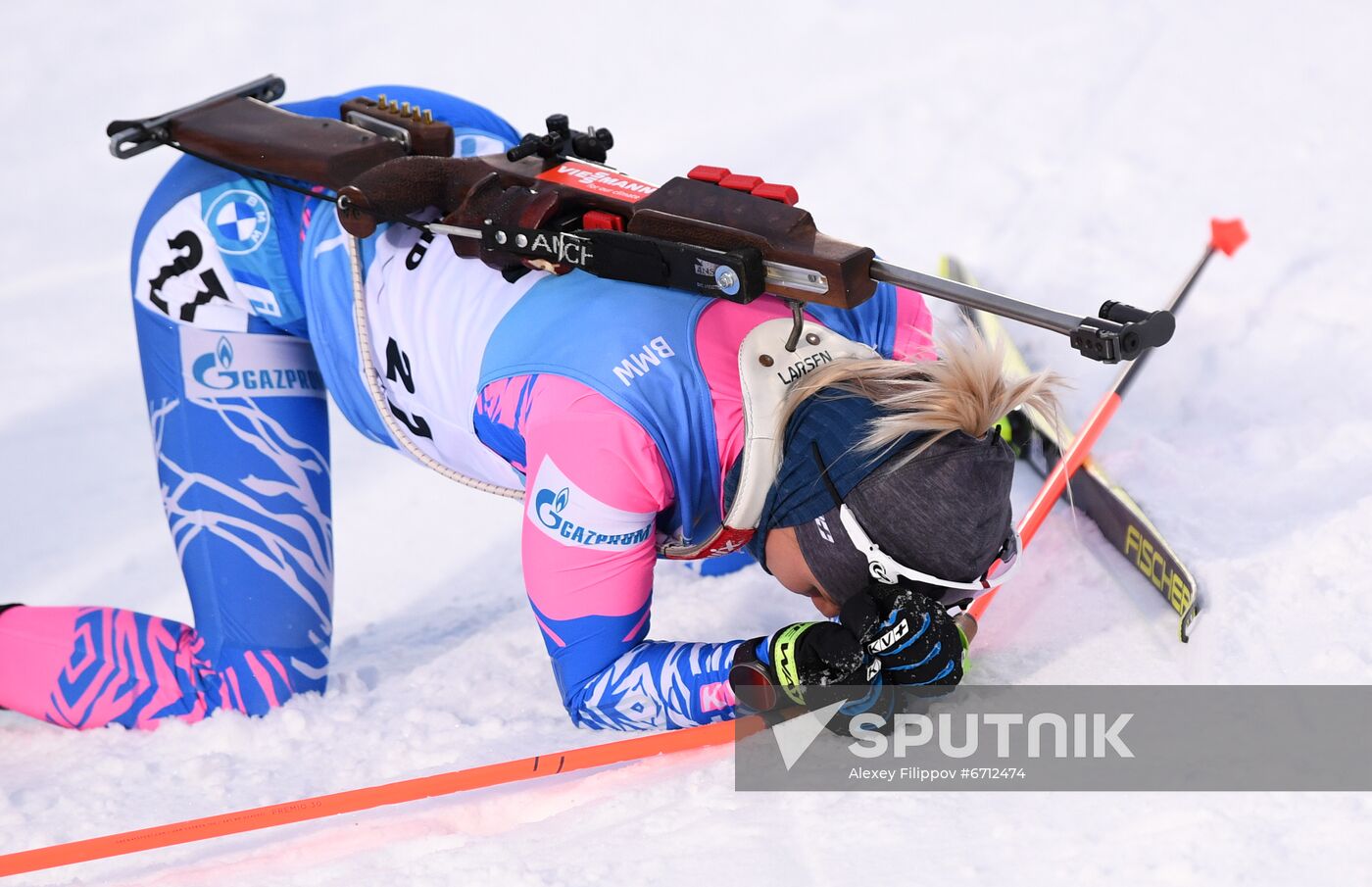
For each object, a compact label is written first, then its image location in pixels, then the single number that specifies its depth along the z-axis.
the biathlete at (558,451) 10.46
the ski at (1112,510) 10.71
